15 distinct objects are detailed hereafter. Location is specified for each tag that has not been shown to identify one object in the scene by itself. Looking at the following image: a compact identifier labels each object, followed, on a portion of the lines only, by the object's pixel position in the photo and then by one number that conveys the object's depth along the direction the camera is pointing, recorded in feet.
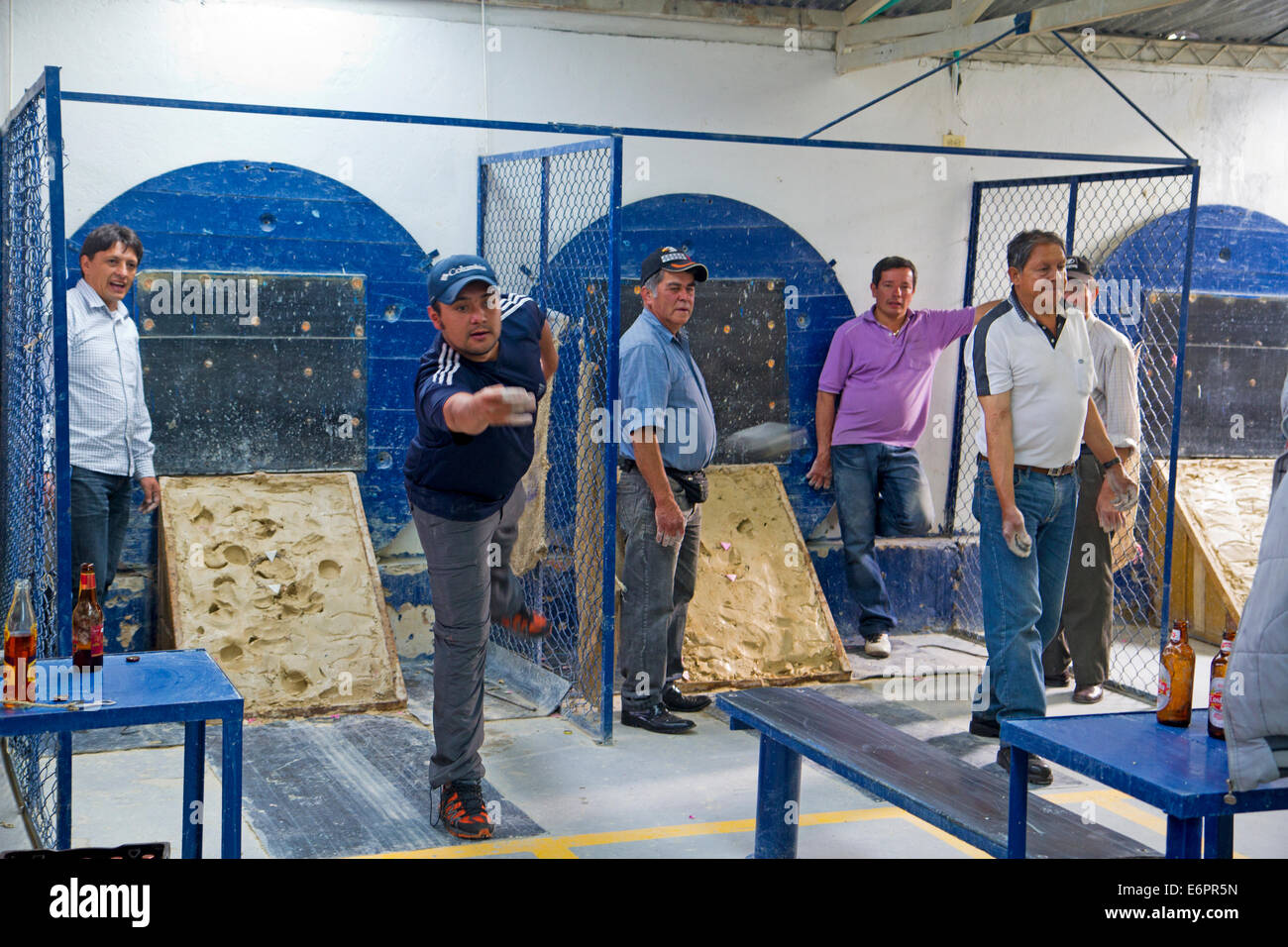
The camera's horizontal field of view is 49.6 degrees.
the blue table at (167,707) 11.28
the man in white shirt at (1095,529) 23.06
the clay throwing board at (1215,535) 28.66
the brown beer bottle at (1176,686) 11.85
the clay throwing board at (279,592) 21.99
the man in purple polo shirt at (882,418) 26.23
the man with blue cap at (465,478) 16.05
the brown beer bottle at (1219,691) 11.67
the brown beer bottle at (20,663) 11.50
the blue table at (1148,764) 10.21
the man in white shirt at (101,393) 19.54
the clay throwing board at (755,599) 24.57
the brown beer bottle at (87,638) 12.07
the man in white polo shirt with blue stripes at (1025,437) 18.31
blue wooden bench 12.59
